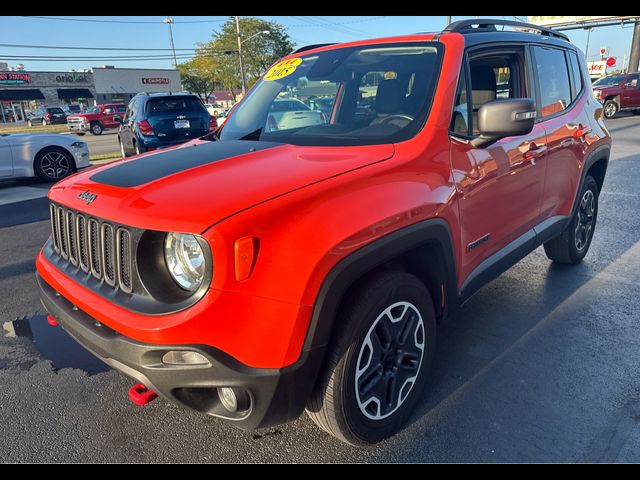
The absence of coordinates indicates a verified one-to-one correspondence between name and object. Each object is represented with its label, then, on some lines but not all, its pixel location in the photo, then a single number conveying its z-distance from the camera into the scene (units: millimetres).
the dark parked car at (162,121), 10219
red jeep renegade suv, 1767
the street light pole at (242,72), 45241
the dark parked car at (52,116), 42281
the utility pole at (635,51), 30438
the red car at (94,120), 30625
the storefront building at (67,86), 53781
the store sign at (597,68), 46234
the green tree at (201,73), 56531
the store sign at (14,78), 53719
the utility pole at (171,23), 58428
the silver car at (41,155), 8922
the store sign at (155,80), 55656
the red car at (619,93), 19391
